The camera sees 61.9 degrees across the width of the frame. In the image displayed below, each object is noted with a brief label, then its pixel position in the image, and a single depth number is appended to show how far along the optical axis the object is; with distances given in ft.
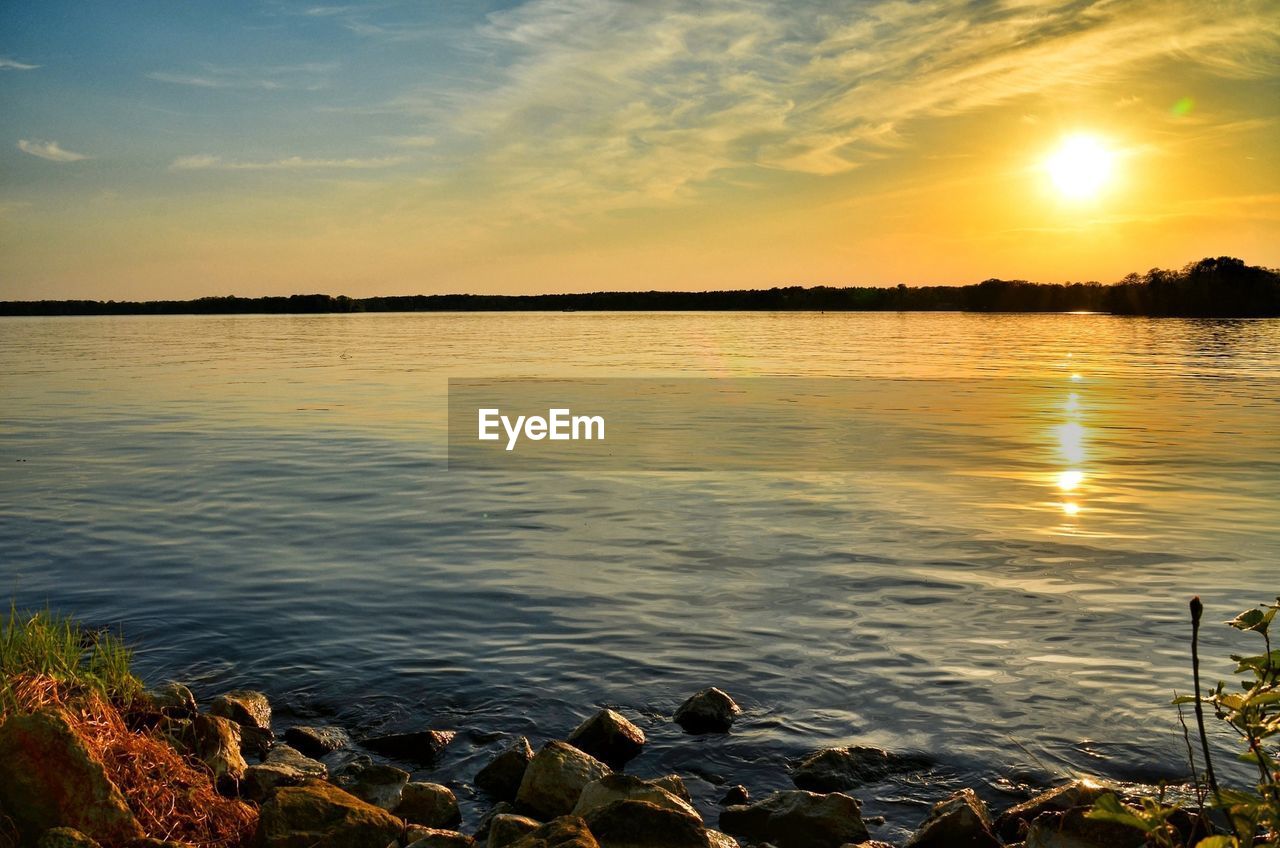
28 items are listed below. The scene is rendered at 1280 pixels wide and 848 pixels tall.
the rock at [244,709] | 32.78
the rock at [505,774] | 29.27
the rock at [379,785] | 27.32
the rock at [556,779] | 26.89
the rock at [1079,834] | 22.97
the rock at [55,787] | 23.30
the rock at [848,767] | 29.37
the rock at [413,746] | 31.81
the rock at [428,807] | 26.76
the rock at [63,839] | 21.59
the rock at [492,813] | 26.76
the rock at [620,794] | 24.77
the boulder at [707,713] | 33.47
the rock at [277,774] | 27.71
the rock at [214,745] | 27.86
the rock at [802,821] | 25.36
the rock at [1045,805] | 24.79
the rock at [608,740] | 31.27
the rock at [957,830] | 24.82
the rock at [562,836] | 21.40
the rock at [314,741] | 31.99
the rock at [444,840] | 23.43
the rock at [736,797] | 28.27
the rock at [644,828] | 22.89
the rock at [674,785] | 27.25
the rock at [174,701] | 31.66
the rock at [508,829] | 23.99
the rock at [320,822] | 24.02
